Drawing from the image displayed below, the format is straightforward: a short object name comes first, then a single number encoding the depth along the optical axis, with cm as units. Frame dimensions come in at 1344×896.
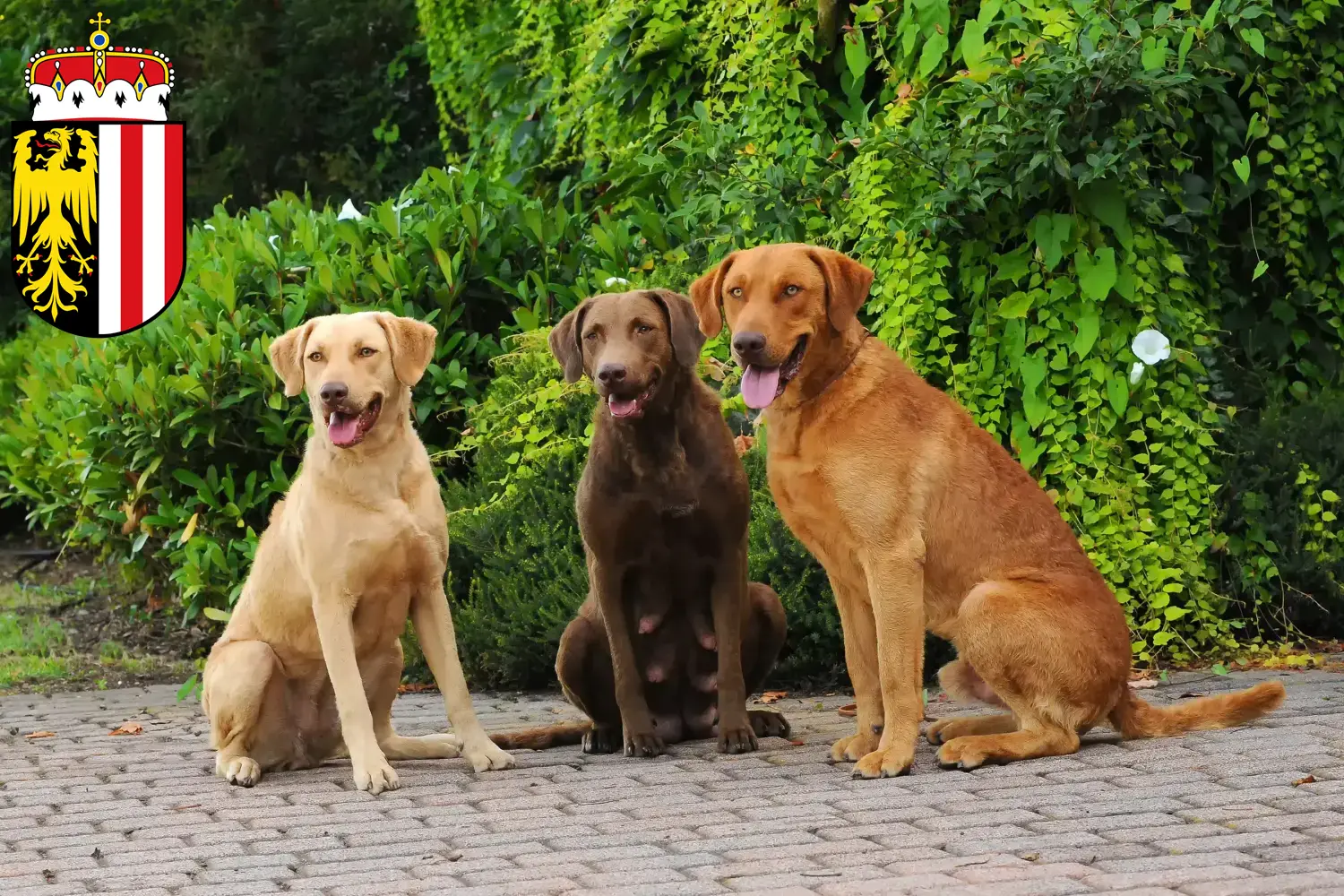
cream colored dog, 1079
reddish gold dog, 1023
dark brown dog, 1120
